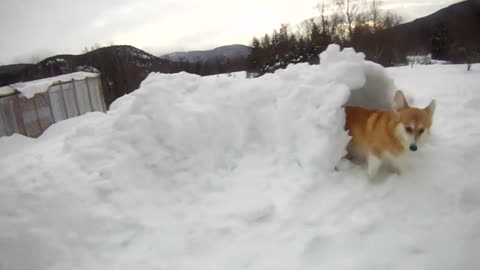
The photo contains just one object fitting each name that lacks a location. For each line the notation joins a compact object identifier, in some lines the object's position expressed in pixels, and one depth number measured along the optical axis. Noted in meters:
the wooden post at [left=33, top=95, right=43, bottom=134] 15.52
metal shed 14.19
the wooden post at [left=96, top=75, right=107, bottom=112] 21.06
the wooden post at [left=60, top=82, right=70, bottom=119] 17.38
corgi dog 3.17
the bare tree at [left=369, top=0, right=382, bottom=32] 41.16
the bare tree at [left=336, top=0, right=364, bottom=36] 39.62
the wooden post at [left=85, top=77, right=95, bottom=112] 19.77
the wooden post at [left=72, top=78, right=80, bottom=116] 18.39
